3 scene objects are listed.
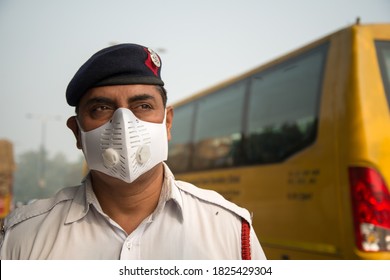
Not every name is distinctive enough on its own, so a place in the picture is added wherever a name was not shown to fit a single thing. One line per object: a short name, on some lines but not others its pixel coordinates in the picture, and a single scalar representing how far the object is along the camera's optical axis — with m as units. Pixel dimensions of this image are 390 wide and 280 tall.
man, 1.78
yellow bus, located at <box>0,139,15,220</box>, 4.78
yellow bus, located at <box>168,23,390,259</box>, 3.02
